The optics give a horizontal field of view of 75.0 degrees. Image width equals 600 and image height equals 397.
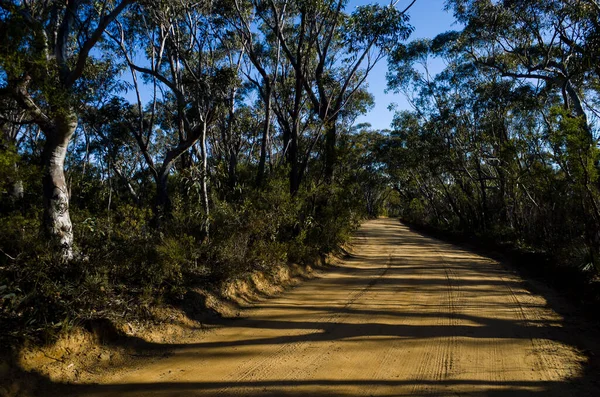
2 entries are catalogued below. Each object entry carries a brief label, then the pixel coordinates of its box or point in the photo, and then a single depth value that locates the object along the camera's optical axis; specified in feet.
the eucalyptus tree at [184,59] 32.27
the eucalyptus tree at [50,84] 14.64
